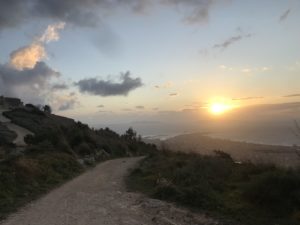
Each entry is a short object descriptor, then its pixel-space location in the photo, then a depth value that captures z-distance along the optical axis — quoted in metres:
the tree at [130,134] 44.39
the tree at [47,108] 50.84
